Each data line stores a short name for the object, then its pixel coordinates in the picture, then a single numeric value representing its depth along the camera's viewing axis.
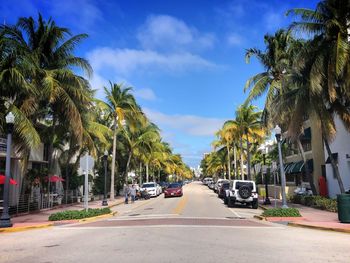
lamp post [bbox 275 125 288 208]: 22.23
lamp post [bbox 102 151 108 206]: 31.78
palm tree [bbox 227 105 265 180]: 44.28
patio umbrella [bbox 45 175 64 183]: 31.28
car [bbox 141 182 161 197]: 47.97
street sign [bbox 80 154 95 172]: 22.70
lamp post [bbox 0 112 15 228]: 17.86
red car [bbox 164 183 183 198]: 44.94
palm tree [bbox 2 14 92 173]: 22.41
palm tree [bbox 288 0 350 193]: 20.95
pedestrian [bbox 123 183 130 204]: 37.34
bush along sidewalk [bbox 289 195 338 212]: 23.31
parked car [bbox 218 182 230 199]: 38.88
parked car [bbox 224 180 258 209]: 28.44
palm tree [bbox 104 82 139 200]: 39.28
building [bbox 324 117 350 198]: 28.30
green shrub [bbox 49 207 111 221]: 20.43
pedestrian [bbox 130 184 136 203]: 38.34
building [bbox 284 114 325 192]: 39.41
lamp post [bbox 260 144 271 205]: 30.44
